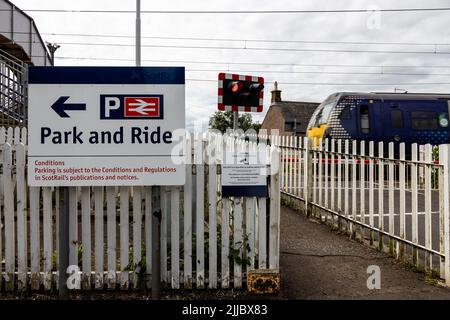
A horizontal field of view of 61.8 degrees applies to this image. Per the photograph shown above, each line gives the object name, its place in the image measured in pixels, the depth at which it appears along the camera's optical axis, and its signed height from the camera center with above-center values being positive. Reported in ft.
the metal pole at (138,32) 35.58 +12.43
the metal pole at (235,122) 21.45 +2.31
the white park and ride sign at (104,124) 11.19 +1.15
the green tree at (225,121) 186.44 +21.12
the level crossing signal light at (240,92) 20.99 +3.90
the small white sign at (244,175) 12.51 -0.45
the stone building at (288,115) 133.08 +17.27
